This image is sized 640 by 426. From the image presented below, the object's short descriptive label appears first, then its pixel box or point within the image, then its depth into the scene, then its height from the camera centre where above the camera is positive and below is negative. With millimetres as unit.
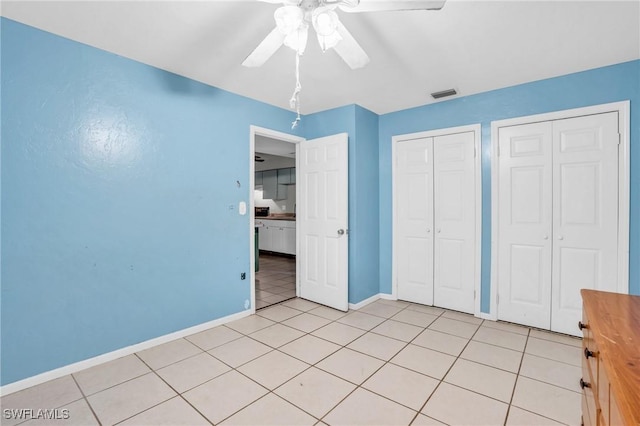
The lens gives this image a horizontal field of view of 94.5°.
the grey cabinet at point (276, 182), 7425 +748
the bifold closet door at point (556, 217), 2629 -52
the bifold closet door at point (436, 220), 3365 -110
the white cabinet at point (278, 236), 6754 -600
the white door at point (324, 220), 3520 -109
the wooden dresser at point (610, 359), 727 -436
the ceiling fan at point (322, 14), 1439 +995
